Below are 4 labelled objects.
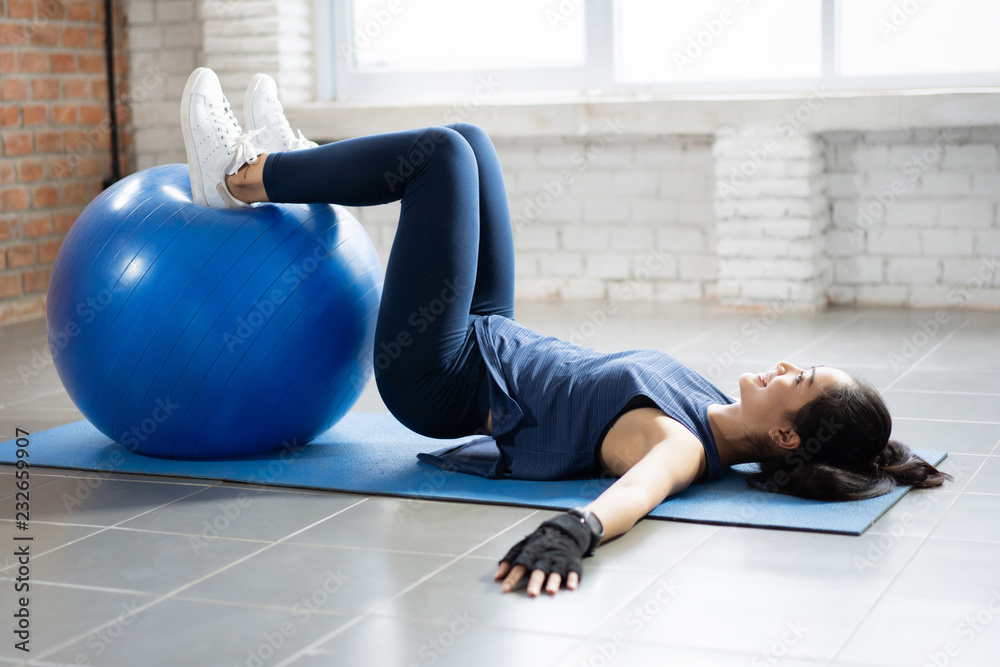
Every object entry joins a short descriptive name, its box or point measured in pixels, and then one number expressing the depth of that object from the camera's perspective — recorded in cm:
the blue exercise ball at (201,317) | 250
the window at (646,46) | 472
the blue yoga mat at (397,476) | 222
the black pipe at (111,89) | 561
